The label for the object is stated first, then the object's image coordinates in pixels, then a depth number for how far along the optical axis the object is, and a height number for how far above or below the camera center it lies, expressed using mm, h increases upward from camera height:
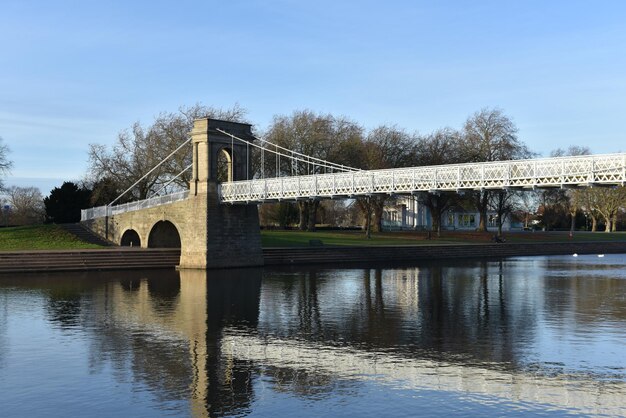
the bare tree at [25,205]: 105625 +4151
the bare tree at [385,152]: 70375 +7557
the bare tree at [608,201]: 98431 +3147
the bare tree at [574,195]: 96312 +4012
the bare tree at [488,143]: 74062 +8767
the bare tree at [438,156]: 72812 +7234
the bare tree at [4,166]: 70969 +6346
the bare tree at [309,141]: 71562 +8807
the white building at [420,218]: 104062 +1038
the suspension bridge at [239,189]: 32938 +2035
